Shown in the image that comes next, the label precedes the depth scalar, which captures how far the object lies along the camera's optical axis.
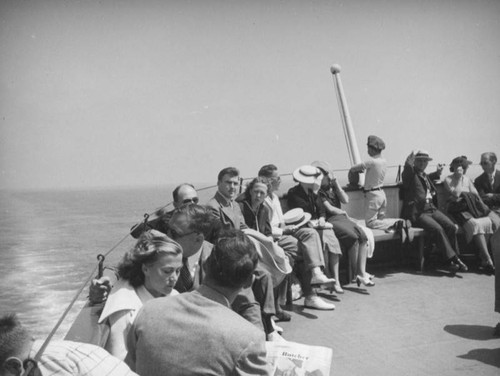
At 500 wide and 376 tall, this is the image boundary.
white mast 10.50
